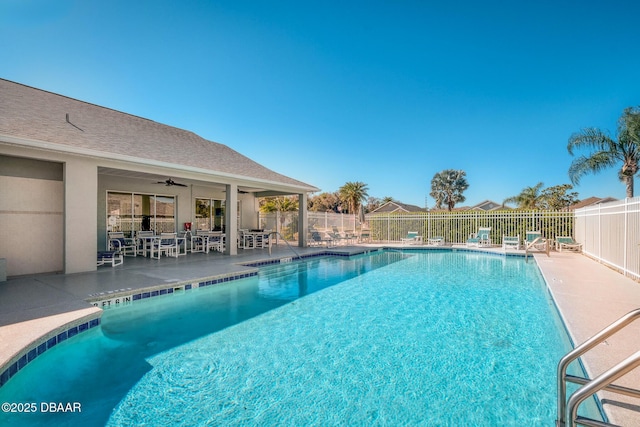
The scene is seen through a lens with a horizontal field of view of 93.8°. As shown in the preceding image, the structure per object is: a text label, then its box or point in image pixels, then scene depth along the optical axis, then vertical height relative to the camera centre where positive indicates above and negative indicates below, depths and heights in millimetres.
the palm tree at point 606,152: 13195 +3015
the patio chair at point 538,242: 14448 -1026
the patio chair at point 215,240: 13112 -901
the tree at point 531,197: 32950 +2396
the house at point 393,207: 44094 +1828
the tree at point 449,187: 42750 +4618
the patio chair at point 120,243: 9966 -832
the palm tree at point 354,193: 40000 +3546
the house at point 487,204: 49122 +2440
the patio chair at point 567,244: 13759 -1175
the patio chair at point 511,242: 14786 -1156
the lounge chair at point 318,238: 15875 -1002
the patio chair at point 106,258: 8570 -1087
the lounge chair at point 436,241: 17703 -1324
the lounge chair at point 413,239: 18578 -1240
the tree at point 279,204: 28262 +1557
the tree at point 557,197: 32031 +2351
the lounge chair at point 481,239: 16406 -1110
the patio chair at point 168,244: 10821 -901
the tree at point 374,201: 52562 +3410
